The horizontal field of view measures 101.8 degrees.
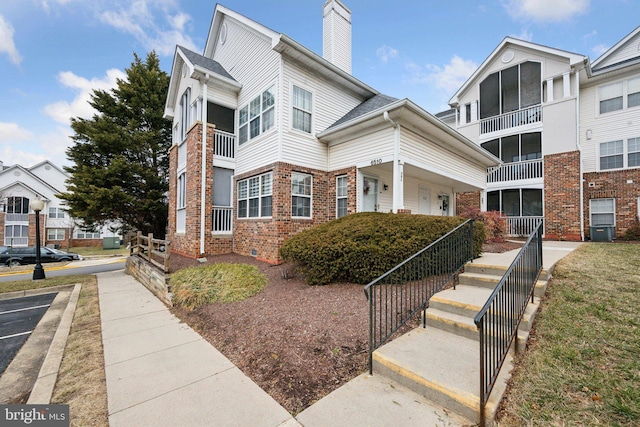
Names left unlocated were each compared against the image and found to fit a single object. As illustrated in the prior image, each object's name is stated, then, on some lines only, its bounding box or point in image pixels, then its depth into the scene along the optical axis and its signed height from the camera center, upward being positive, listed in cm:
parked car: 1712 -268
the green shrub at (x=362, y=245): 539 -62
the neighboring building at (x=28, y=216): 2520 +10
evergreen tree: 1391 +368
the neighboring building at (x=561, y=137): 1285 +436
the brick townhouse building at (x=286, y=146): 848 +261
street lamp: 1024 -115
